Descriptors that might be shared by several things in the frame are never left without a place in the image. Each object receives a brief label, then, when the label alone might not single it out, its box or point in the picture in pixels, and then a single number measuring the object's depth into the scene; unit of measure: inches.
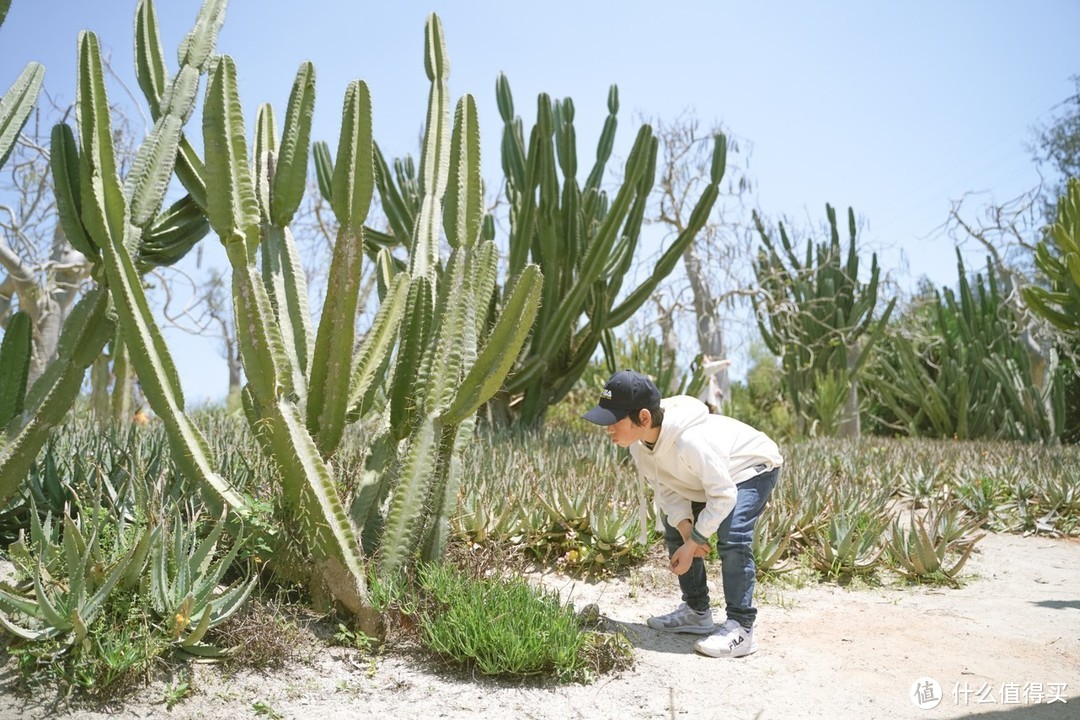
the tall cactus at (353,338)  149.9
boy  148.4
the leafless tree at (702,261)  581.0
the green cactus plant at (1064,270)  374.3
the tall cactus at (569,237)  357.7
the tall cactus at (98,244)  158.9
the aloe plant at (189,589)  134.0
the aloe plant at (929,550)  217.9
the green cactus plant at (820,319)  595.8
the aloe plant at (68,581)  126.1
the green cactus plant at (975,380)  528.7
